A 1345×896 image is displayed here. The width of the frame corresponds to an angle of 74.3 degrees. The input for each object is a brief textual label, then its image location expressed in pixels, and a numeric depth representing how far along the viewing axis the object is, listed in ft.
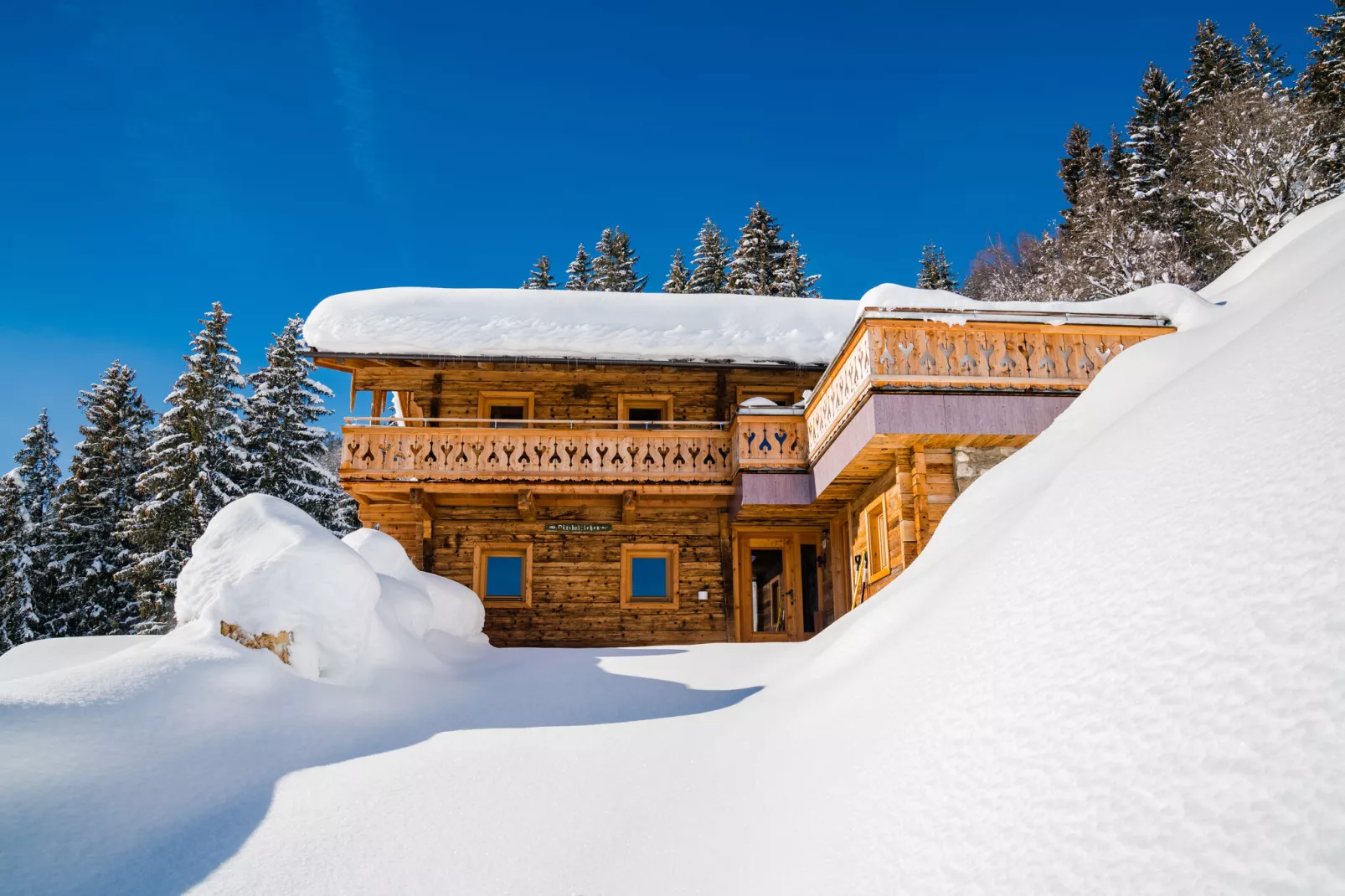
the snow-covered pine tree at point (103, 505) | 93.97
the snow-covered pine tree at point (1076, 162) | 154.61
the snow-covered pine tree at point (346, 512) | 105.19
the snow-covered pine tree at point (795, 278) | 143.43
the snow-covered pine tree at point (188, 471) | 86.53
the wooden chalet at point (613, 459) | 54.29
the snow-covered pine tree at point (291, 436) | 101.76
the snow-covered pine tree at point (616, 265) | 167.22
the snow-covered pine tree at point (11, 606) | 88.69
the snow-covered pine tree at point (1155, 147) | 126.52
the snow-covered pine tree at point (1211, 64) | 133.08
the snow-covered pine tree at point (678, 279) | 164.76
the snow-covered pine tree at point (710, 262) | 160.35
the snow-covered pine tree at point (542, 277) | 170.81
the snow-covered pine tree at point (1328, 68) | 104.47
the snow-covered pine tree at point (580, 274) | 169.17
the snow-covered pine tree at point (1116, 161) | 141.49
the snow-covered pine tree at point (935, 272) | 163.77
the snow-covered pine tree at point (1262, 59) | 129.81
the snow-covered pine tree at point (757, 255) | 152.87
